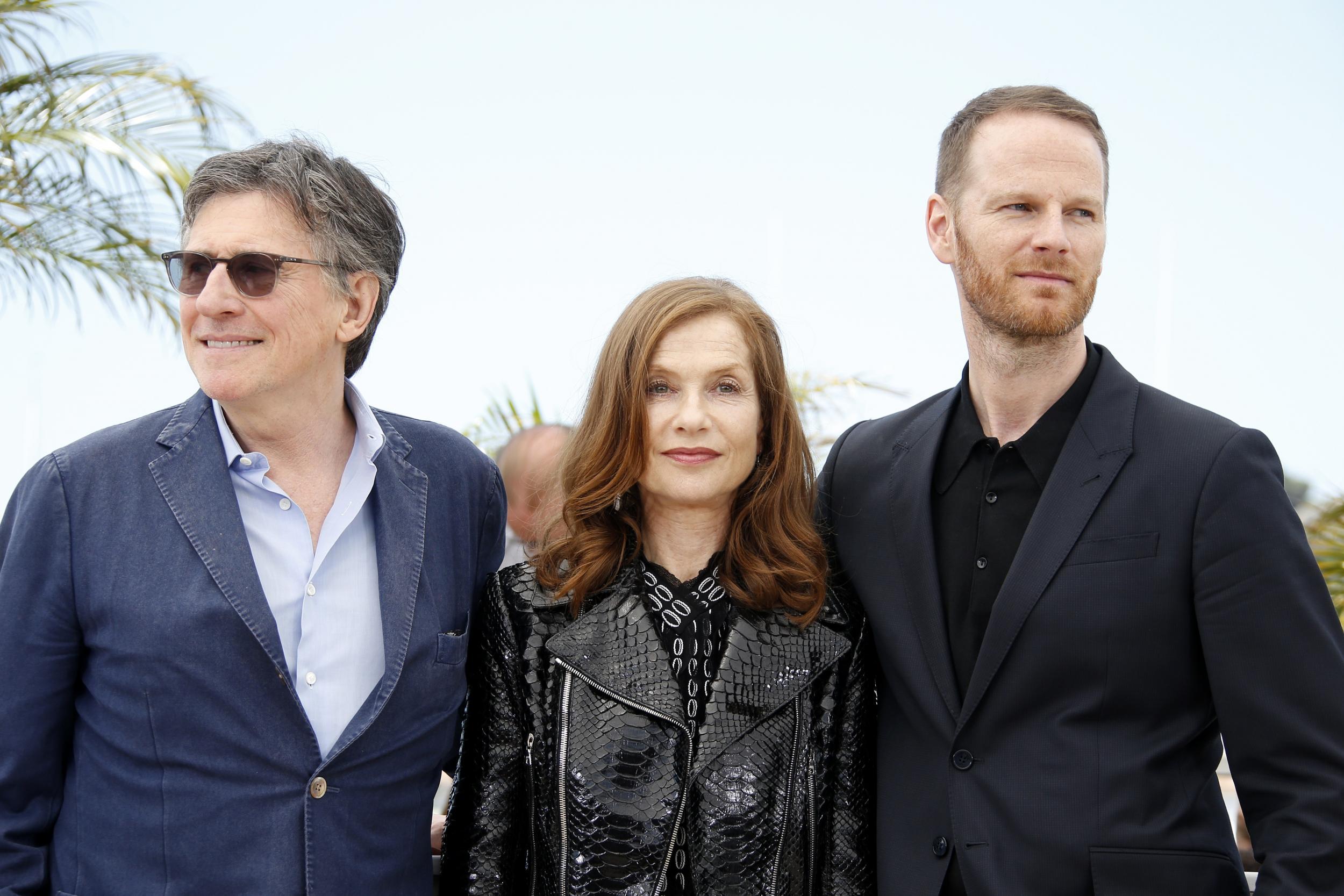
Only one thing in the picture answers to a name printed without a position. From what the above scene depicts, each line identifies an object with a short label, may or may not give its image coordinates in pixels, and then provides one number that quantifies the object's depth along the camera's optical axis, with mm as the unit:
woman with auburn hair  2480
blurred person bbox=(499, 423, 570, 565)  5051
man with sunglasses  2178
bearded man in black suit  2203
